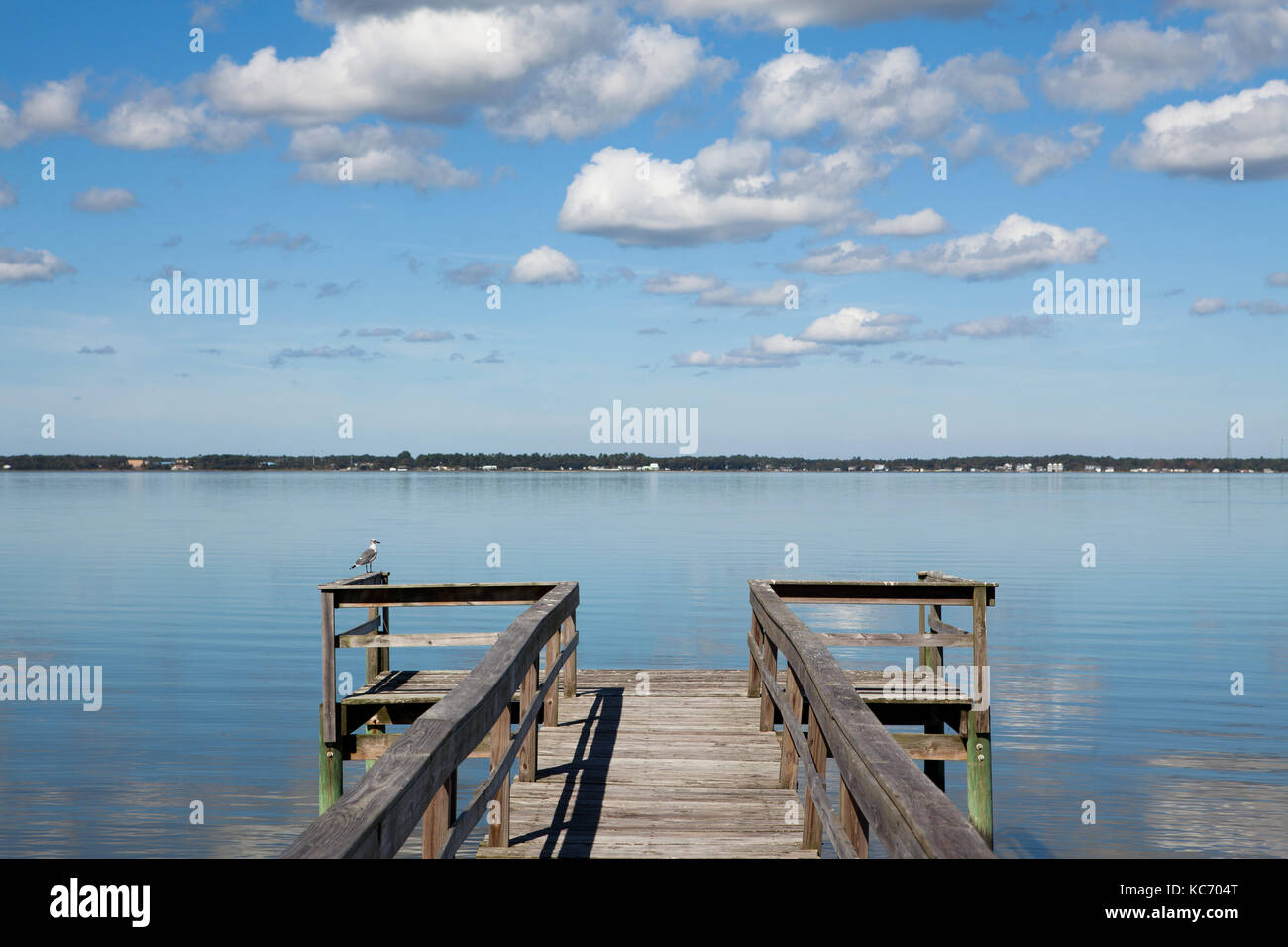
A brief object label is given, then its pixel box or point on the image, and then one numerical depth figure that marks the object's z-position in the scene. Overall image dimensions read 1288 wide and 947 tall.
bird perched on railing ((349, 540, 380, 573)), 13.82
